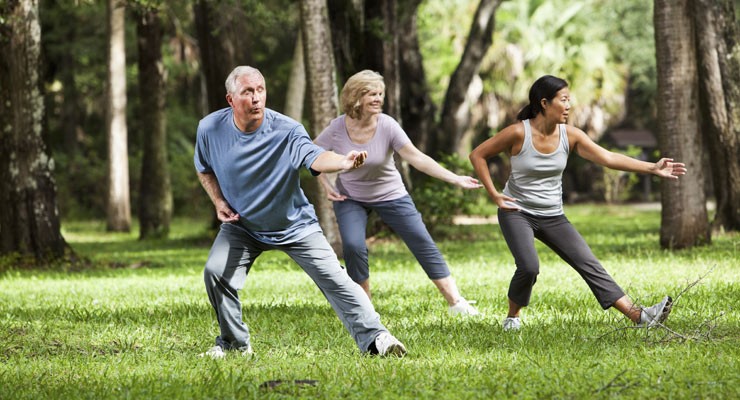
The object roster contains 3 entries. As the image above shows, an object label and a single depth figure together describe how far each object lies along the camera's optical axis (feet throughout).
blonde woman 59.26
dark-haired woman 53.47
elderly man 46.42
